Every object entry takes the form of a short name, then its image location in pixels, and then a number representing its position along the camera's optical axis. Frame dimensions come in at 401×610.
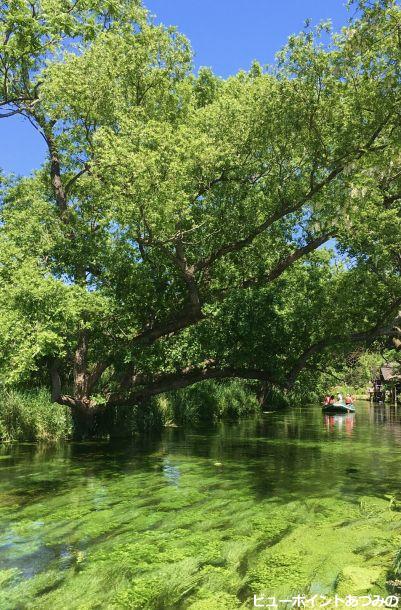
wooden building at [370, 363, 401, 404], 60.18
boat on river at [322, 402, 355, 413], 43.59
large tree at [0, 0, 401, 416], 14.95
